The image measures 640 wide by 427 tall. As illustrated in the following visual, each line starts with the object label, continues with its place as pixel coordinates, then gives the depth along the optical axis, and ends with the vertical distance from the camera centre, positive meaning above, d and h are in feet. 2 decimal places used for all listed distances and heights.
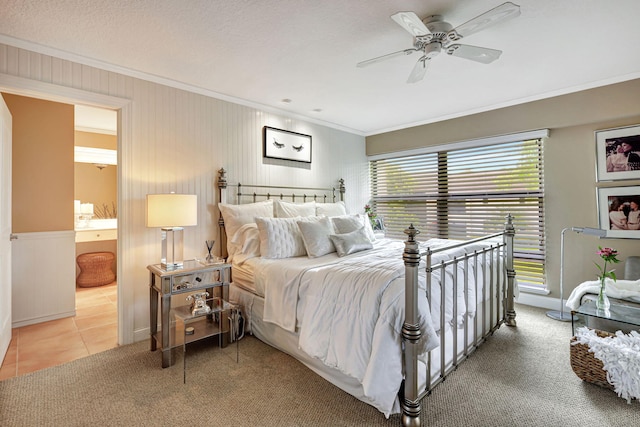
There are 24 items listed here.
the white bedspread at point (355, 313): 5.71 -2.15
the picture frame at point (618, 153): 10.44 +2.02
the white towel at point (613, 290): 8.67 -2.25
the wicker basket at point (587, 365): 6.81 -3.42
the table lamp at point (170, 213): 8.72 +0.02
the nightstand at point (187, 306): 8.07 -2.55
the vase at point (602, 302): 8.05 -2.33
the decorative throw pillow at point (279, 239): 9.72 -0.81
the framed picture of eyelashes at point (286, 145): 13.14 +3.05
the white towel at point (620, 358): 6.33 -3.05
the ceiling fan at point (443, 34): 5.87 +3.78
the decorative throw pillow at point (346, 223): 11.04 -0.37
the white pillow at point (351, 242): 9.90 -0.94
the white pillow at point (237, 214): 10.84 -0.02
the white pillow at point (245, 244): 10.13 -1.00
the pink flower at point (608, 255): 8.93 -1.22
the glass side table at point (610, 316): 7.40 -2.52
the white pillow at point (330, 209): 13.31 +0.19
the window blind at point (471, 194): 12.64 +0.87
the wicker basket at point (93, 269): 15.78 -2.82
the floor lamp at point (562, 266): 9.84 -1.97
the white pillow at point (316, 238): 9.80 -0.79
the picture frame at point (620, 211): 10.41 +0.04
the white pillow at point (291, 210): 11.93 +0.14
